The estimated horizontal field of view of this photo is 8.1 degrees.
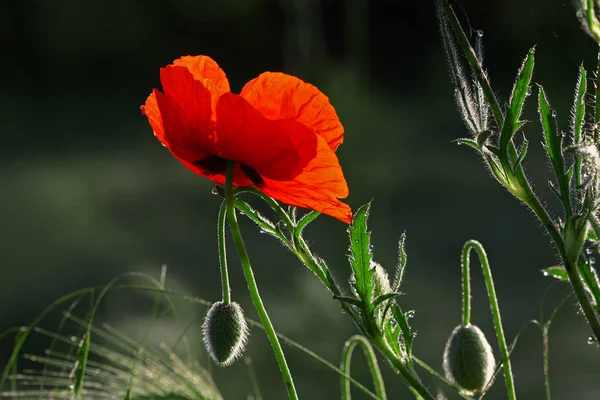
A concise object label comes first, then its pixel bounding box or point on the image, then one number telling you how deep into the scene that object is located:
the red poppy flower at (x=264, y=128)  1.16
